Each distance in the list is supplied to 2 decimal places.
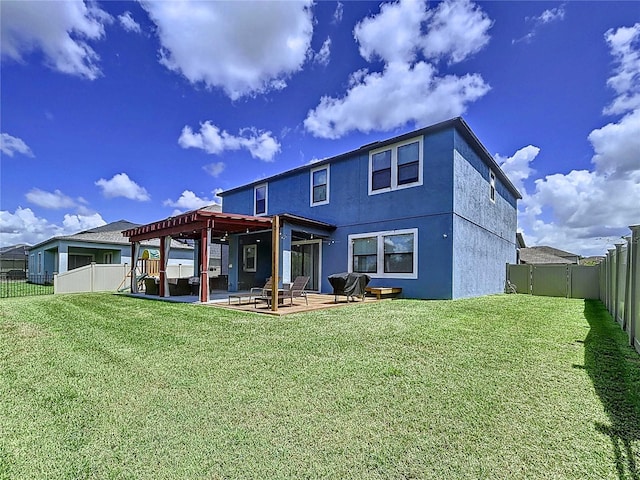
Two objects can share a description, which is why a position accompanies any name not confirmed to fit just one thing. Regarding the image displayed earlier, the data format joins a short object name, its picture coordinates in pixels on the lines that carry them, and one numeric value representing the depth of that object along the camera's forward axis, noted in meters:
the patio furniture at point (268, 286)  10.03
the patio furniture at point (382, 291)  11.59
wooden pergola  10.59
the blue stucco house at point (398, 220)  11.45
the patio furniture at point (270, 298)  9.26
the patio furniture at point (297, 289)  9.89
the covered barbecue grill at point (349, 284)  10.89
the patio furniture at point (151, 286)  13.84
